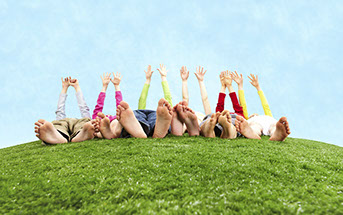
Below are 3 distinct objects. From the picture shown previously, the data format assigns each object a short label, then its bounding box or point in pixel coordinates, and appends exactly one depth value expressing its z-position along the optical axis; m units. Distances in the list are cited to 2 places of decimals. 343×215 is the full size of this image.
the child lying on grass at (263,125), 3.27
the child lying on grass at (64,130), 3.02
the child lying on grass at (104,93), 4.09
